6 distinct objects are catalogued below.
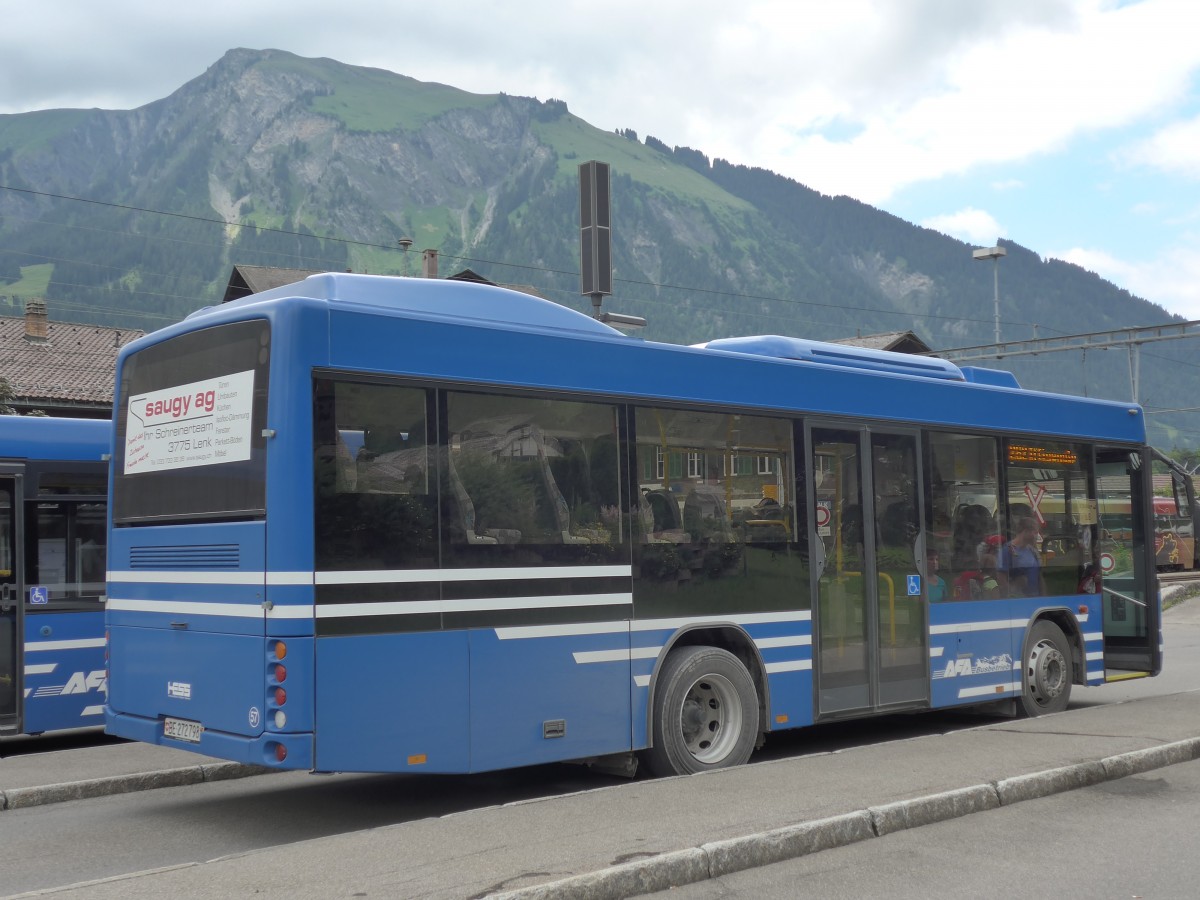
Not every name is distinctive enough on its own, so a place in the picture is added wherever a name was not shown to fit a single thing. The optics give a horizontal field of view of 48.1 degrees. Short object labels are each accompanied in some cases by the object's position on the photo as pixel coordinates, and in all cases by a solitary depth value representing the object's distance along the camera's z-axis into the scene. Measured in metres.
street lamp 42.78
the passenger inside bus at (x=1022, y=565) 12.38
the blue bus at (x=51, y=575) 11.33
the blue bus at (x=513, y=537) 7.52
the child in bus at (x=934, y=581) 11.45
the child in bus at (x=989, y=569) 12.09
